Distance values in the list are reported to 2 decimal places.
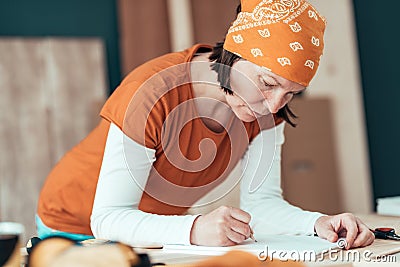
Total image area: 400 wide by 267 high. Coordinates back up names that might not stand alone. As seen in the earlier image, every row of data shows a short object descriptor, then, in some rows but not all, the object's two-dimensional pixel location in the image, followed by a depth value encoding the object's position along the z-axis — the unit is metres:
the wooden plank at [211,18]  3.54
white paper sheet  1.20
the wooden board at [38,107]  3.18
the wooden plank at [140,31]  3.47
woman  1.41
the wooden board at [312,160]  3.60
